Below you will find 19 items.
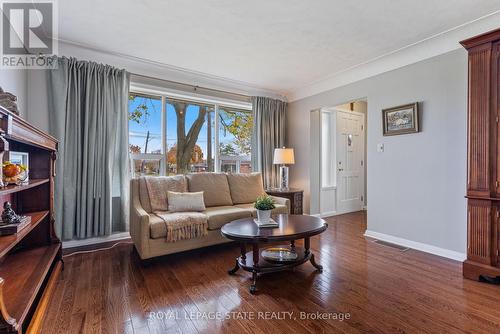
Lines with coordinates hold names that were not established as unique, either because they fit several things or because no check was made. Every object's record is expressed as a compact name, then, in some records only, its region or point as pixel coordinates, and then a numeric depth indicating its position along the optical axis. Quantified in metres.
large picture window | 3.66
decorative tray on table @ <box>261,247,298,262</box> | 2.34
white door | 5.05
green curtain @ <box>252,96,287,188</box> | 4.52
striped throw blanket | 2.58
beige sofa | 2.52
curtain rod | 3.53
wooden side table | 4.05
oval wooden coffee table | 2.07
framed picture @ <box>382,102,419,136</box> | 3.01
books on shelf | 1.53
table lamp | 4.24
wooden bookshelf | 1.30
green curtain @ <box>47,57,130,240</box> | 2.89
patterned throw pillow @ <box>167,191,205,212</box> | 3.04
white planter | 2.40
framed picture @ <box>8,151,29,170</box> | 1.86
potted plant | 2.39
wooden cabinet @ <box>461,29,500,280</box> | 2.14
